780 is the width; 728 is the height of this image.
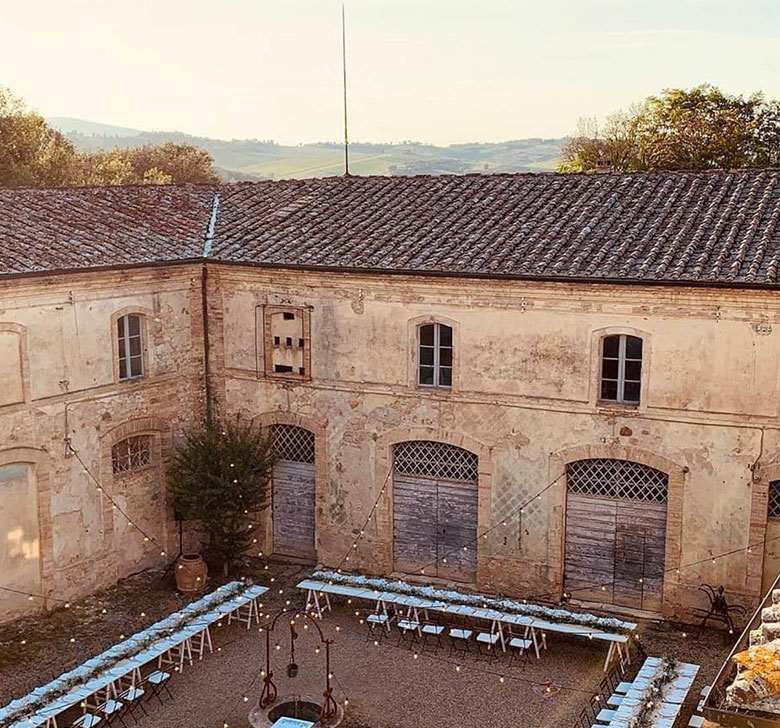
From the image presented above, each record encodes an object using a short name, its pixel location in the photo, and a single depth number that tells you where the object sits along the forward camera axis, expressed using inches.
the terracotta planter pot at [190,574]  675.4
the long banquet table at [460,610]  567.8
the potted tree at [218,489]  671.8
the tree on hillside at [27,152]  1515.7
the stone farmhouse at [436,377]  591.2
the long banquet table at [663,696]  471.5
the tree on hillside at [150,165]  1908.2
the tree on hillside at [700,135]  1403.8
